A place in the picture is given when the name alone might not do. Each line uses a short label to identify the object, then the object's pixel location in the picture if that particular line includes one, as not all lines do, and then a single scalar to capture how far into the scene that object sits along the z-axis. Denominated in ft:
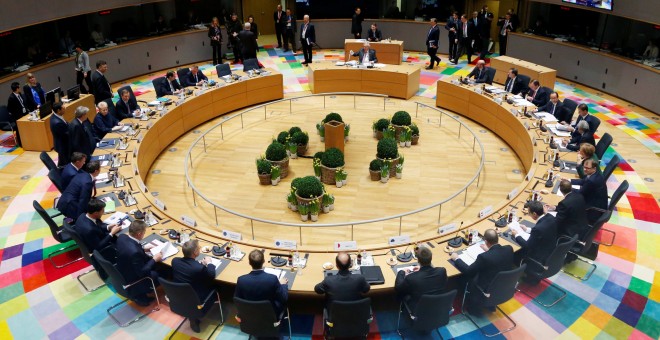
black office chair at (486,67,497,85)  51.13
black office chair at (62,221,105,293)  25.75
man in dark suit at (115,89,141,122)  42.86
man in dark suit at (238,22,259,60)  61.57
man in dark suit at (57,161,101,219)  29.76
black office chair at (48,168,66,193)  32.50
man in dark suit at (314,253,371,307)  21.99
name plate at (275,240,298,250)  25.75
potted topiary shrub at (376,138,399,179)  39.11
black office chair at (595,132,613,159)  36.58
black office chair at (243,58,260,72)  56.59
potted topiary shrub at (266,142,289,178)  39.22
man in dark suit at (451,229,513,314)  23.61
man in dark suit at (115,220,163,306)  24.39
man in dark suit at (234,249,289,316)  21.98
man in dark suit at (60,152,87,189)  31.42
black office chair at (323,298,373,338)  21.31
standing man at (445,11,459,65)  67.72
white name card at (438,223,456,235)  27.07
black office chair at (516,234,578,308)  25.12
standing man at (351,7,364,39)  71.05
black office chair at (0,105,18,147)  44.78
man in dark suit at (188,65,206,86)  52.03
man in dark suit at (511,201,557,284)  25.58
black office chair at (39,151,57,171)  33.88
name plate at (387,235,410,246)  26.11
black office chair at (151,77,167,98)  48.93
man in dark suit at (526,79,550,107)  45.14
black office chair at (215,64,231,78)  54.03
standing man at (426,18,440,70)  64.59
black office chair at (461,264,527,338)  22.93
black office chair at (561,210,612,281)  27.58
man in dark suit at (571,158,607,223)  29.30
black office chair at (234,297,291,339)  21.33
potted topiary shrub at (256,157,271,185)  38.65
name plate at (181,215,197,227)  27.91
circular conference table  24.85
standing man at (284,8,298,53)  70.74
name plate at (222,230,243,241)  26.55
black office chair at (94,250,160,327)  23.54
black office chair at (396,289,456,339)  21.56
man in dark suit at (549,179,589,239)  27.25
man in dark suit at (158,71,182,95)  49.14
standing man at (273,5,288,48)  71.77
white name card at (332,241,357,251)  25.71
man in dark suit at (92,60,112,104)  48.03
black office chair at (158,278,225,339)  22.27
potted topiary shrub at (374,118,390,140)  45.62
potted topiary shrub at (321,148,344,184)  38.37
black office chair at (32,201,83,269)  28.04
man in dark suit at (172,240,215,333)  22.98
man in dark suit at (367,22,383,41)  66.80
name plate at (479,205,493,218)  28.21
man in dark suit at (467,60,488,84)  51.52
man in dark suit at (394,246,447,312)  22.18
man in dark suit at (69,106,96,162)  35.94
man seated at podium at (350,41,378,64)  58.23
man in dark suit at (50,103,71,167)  37.04
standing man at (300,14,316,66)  66.03
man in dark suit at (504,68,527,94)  48.19
